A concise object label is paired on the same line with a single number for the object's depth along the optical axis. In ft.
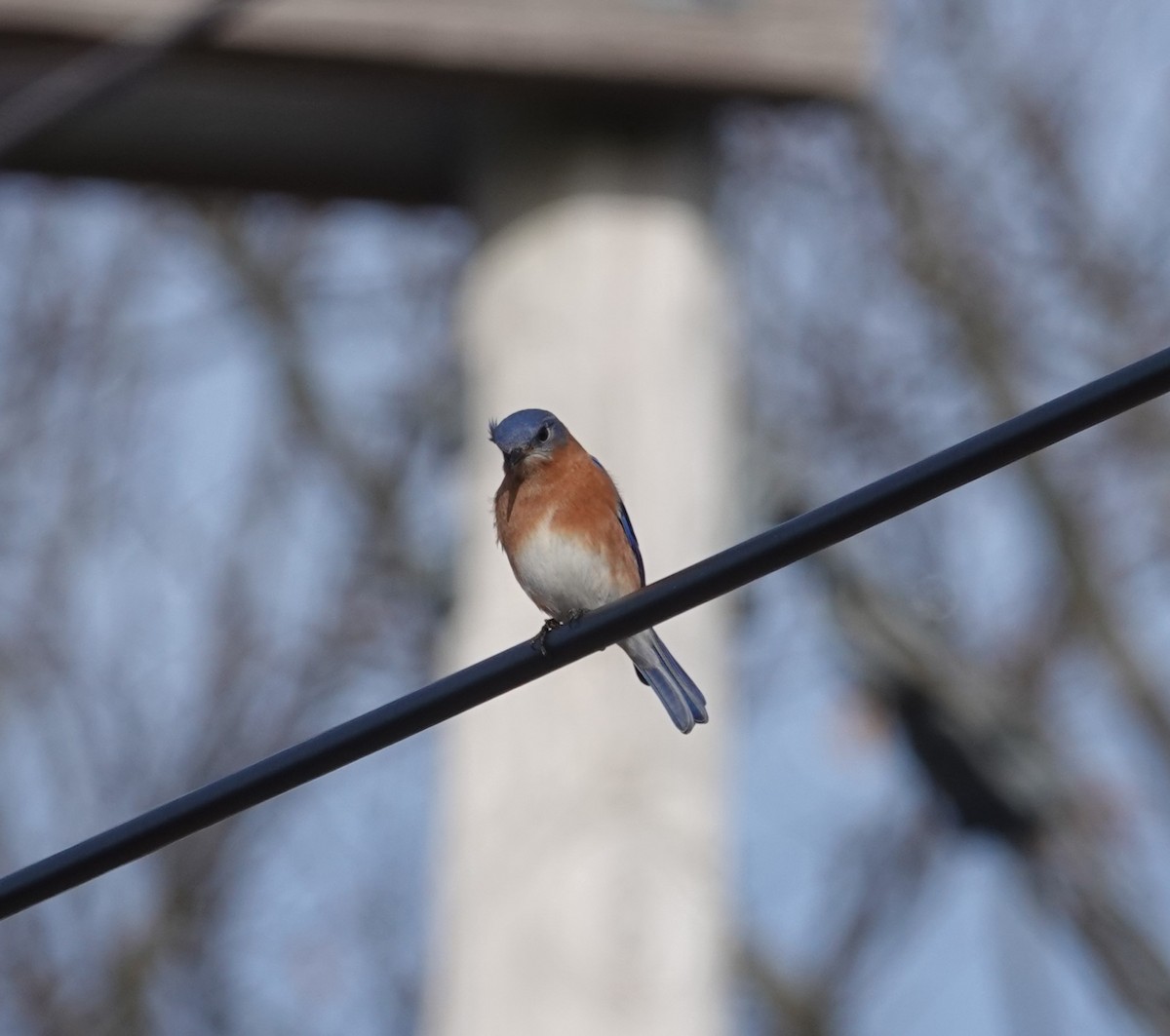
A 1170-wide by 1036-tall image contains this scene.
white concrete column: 35.14
